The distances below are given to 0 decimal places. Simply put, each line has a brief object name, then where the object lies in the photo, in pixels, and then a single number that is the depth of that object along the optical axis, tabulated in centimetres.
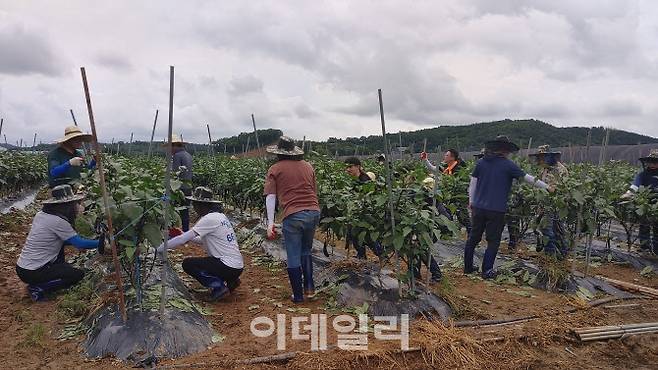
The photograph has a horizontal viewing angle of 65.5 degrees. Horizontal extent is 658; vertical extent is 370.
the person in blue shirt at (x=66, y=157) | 541
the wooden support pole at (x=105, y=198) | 333
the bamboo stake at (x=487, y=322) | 411
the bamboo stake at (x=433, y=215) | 429
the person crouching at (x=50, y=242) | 454
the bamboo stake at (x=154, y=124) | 785
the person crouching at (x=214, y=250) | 453
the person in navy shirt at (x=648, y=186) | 683
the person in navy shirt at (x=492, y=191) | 548
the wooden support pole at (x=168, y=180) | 359
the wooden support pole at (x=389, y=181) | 416
